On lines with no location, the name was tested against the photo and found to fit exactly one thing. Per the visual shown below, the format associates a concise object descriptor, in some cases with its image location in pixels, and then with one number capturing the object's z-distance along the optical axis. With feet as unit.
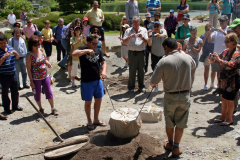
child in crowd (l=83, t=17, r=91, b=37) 29.43
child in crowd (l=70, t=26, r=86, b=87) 25.41
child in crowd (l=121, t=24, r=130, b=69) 32.40
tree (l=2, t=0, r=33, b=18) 93.91
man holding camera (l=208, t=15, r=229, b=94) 22.95
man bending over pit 12.89
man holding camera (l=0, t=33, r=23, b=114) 19.27
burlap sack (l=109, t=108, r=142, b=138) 15.01
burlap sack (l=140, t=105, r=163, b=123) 18.28
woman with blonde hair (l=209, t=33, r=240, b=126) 16.25
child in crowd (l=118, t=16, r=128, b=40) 33.25
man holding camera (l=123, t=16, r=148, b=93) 23.53
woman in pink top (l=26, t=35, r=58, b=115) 18.66
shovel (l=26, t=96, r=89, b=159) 13.71
